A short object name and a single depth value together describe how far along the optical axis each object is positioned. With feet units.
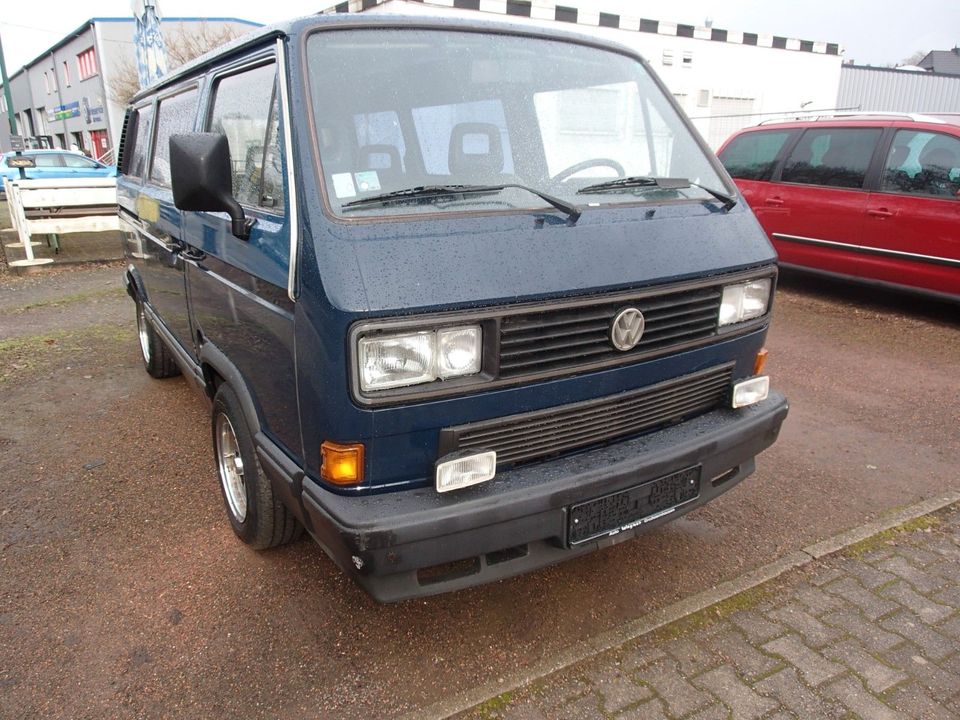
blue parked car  61.21
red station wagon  19.63
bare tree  84.12
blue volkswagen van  6.57
